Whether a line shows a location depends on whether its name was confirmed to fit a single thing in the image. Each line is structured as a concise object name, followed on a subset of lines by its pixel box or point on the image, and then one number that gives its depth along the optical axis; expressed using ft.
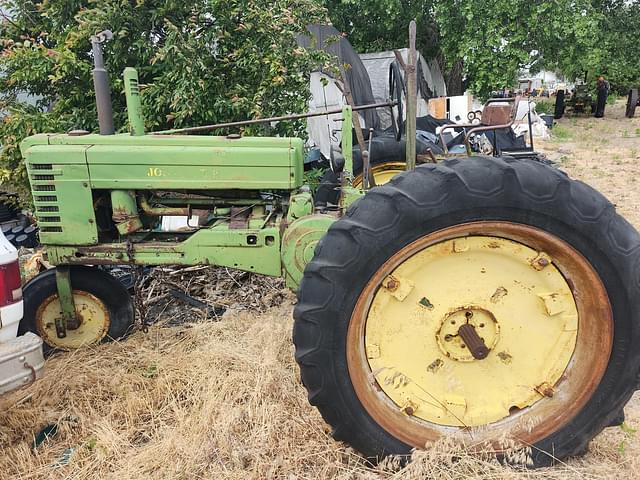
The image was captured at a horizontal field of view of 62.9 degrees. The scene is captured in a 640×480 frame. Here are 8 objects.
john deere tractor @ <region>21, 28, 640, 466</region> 6.06
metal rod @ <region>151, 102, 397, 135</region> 10.20
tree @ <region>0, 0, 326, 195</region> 14.20
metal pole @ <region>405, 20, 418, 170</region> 8.75
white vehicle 6.69
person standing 62.85
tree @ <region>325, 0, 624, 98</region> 42.29
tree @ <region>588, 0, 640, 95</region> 54.95
